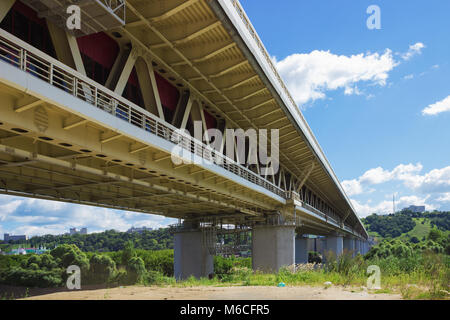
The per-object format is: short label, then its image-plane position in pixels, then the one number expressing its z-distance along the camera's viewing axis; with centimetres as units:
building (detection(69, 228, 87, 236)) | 10296
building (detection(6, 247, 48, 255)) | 6756
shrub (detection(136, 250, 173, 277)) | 4791
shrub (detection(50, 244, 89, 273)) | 3155
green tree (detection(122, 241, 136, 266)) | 3165
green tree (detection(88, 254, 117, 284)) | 3144
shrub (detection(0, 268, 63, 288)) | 2711
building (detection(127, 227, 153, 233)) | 13789
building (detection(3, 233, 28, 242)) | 10479
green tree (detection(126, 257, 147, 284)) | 2733
